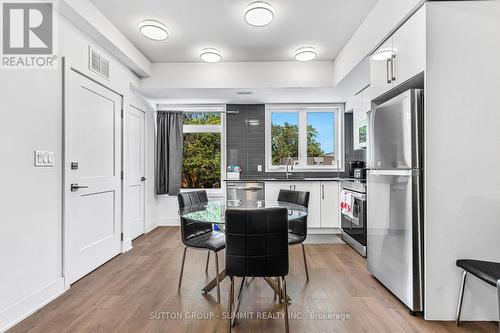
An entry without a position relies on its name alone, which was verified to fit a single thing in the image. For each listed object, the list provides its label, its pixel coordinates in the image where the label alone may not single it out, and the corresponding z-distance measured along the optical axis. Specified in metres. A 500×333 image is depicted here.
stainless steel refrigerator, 1.94
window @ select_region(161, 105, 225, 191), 5.02
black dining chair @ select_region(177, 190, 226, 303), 2.25
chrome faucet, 4.92
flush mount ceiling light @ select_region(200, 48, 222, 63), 3.42
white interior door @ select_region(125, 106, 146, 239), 4.05
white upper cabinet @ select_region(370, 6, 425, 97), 1.92
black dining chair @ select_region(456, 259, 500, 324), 1.57
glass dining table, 1.96
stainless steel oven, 3.28
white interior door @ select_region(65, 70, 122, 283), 2.49
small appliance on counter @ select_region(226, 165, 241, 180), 4.74
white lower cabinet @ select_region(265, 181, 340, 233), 4.27
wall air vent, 2.78
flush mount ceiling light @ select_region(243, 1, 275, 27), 2.47
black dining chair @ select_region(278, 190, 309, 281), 2.44
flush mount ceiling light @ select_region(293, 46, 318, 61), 3.38
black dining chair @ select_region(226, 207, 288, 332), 1.64
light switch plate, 2.07
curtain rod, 4.89
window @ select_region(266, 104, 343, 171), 4.94
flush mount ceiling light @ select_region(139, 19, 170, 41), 2.79
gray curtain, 4.77
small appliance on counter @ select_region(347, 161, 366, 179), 4.20
